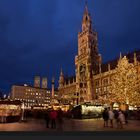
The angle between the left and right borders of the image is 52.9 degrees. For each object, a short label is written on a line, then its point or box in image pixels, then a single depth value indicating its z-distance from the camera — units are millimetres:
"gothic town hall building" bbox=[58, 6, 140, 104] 56506
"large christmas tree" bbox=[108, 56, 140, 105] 31775
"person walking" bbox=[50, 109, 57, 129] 13641
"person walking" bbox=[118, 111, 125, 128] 13576
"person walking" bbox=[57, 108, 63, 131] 13044
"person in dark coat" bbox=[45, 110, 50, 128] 14497
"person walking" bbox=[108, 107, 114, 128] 14249
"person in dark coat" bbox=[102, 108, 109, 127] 14873
